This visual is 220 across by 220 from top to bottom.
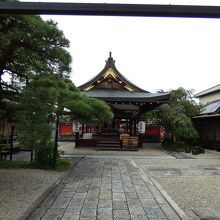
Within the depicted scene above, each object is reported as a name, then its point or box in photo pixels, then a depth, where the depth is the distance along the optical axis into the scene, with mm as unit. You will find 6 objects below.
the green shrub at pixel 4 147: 10950
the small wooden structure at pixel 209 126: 16853
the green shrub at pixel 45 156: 8758
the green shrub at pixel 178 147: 16150
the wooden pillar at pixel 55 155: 8601
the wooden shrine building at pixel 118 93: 15843
